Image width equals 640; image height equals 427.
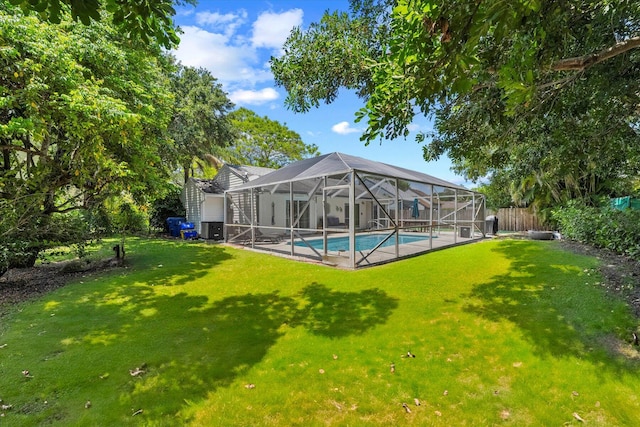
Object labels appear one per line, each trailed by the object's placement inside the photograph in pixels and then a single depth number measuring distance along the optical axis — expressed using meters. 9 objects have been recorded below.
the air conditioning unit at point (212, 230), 15.05
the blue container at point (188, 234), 15.36
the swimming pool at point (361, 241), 12.59
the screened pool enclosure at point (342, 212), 8.89
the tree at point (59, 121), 5.48
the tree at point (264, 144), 26.34
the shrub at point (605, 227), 7.05
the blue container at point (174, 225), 16.58
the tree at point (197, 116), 17.38
